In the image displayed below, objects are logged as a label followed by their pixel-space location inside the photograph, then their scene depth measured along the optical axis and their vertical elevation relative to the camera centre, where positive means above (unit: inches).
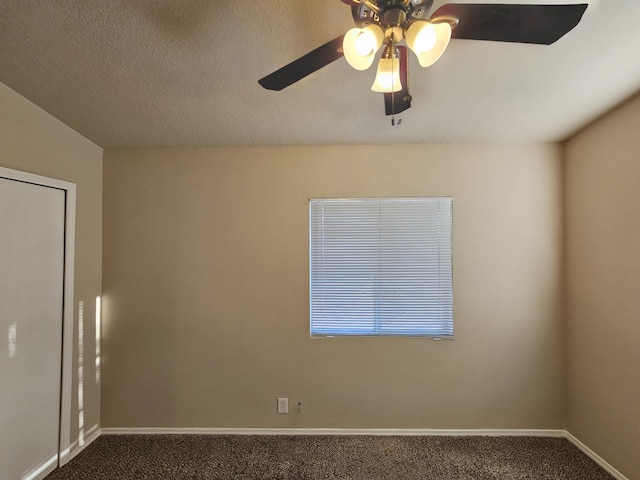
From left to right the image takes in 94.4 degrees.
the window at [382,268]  97.9 -7.4
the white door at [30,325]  70.7 -20.3
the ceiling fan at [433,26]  34.3 +27.1
